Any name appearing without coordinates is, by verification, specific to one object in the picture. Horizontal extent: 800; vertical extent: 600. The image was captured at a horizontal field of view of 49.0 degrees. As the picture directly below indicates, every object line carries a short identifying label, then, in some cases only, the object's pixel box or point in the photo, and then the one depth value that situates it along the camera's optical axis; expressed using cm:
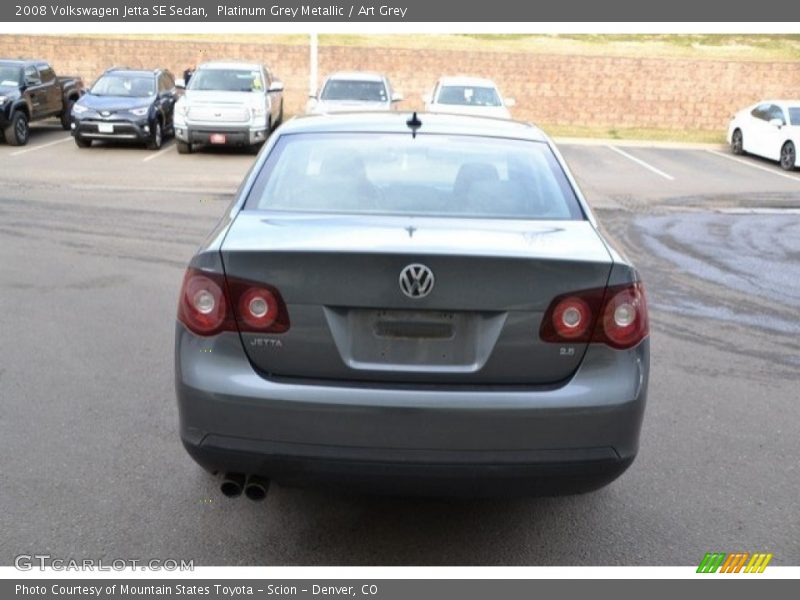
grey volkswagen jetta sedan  309
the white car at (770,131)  1948
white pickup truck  1716
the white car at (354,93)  1894
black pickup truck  1794
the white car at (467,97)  1948
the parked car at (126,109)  1761
